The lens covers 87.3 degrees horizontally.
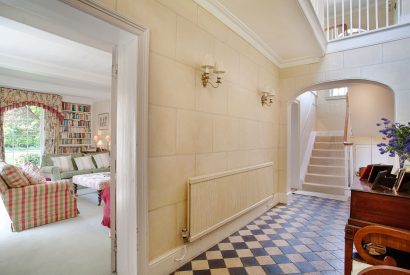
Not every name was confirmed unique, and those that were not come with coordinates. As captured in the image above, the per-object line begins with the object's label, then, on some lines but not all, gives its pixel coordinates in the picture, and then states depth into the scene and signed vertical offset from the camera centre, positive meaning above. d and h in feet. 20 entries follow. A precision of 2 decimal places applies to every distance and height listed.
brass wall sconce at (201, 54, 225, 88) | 7.63 +2.62
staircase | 16.93 -2.42
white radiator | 7.48 -2.39
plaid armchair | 10.03 -3.21
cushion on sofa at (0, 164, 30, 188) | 9.98 -1.73
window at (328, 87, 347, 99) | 23.70 +5.30
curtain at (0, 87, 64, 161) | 18.16 +3.12
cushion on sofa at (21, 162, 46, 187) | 11.02 -1.79
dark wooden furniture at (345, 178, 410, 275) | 4.48 -1.55
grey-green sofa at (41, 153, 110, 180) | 16.29 -2.47
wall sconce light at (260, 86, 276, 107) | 12.08 +2.60
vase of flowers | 4.87 +0.00
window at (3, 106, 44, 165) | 19.10 +0.49
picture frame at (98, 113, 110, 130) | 24.14 +2.12
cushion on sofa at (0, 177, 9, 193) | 9.83 -2.16
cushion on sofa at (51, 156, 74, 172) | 17.61 -1.94
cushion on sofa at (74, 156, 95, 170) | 18.38 -2.02
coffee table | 13.53 -2.72
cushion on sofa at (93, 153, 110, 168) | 19.66 -1.90
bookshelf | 22.56 +1.24
